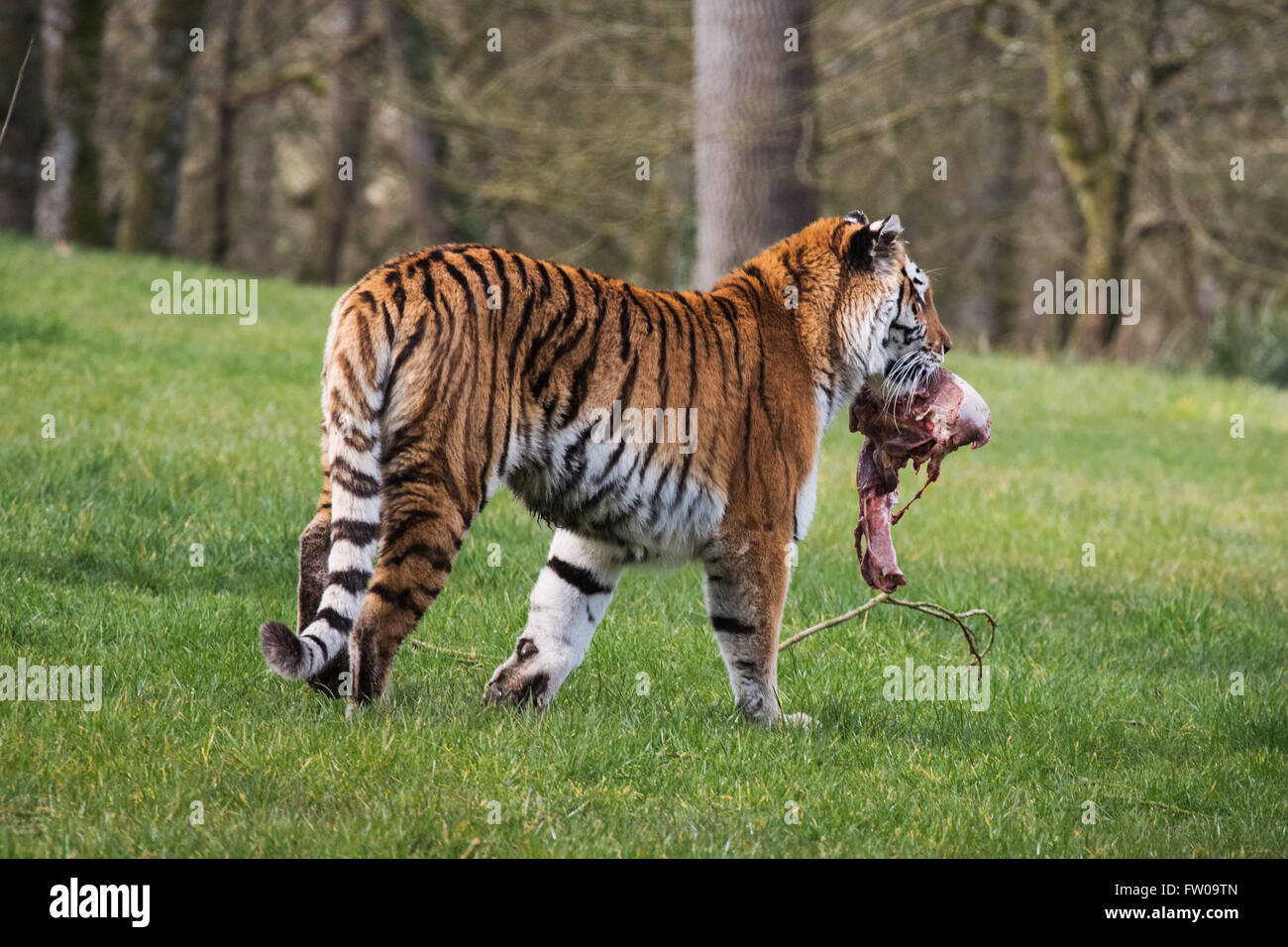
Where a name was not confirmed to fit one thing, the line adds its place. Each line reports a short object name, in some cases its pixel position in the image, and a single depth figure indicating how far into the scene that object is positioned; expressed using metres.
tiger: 4.51
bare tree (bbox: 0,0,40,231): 16.91
